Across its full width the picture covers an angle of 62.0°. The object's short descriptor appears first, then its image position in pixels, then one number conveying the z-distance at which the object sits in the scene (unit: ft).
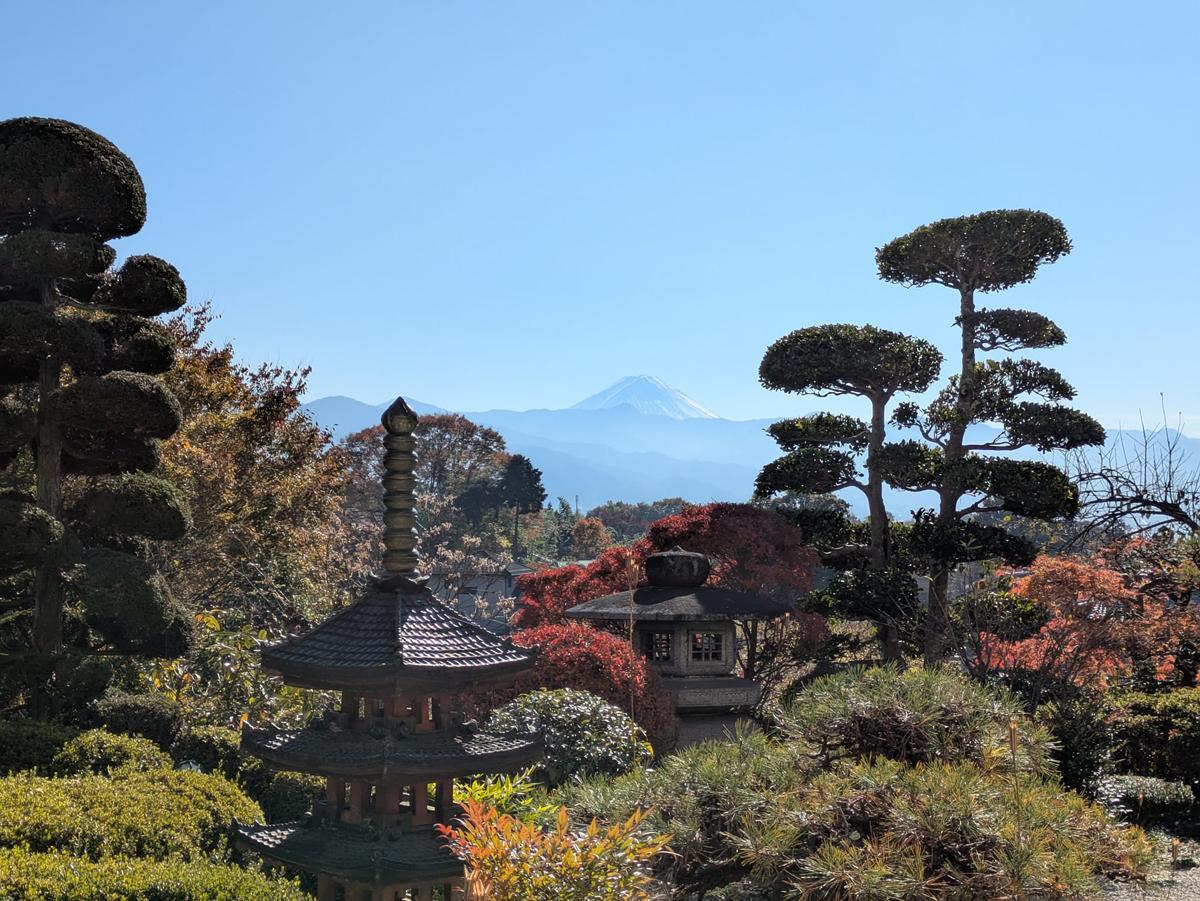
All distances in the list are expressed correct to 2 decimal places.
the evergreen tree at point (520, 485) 209.77
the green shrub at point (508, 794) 28.96
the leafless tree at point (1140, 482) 67.56
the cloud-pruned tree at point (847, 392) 77.36
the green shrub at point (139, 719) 44.47
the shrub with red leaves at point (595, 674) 47.75
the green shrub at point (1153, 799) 40.91
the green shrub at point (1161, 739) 46.47
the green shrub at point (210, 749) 42.55
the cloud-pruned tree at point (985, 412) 71.41
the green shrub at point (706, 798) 22.48
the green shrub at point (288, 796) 39.83
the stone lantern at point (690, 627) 62.49
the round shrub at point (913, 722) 23.49
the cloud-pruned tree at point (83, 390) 45.09
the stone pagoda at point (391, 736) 21.72
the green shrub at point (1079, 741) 38.86
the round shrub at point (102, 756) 38.45
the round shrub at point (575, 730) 38.19
